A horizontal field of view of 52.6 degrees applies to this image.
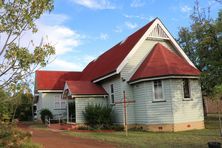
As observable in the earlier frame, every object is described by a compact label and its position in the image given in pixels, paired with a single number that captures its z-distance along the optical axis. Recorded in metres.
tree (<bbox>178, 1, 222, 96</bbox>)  14.20
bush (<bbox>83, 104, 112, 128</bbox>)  17.90
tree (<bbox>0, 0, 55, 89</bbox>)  5.95
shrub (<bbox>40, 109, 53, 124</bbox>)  25.07
